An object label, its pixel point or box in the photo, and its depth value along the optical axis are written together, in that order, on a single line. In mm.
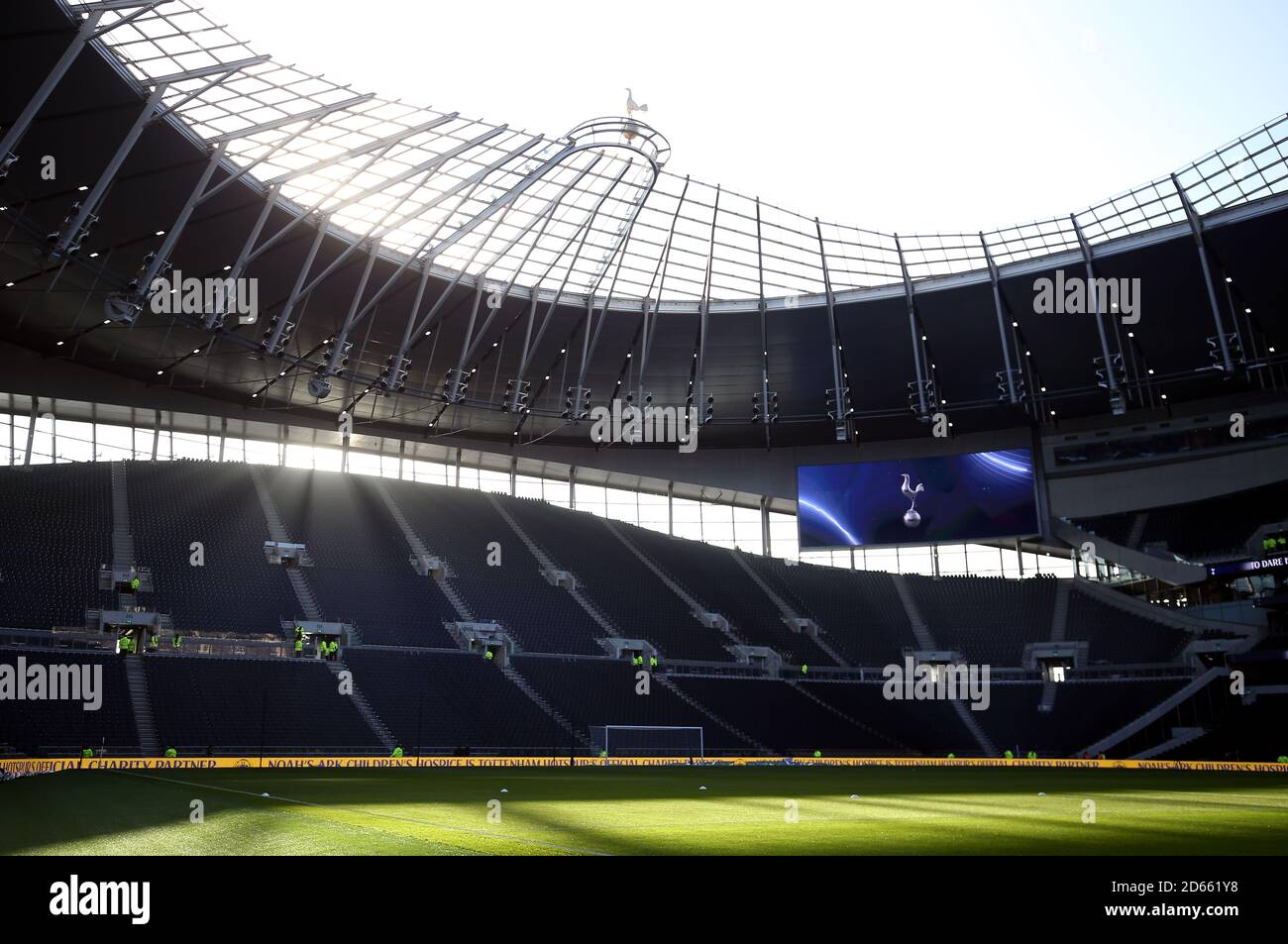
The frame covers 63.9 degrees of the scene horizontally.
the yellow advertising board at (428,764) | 32188
